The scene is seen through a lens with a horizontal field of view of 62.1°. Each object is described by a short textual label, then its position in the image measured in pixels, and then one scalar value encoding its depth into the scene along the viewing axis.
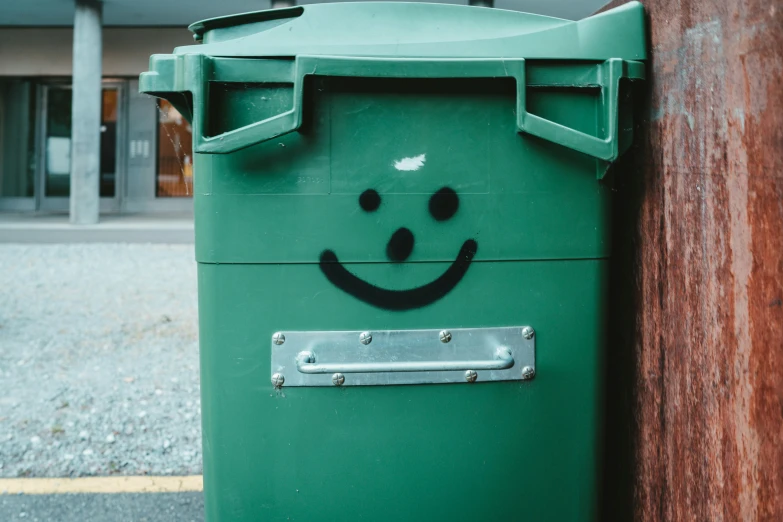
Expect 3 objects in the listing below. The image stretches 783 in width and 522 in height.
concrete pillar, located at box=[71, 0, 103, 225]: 9.79
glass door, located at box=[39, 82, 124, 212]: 12.60
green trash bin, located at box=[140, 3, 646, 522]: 1.39
